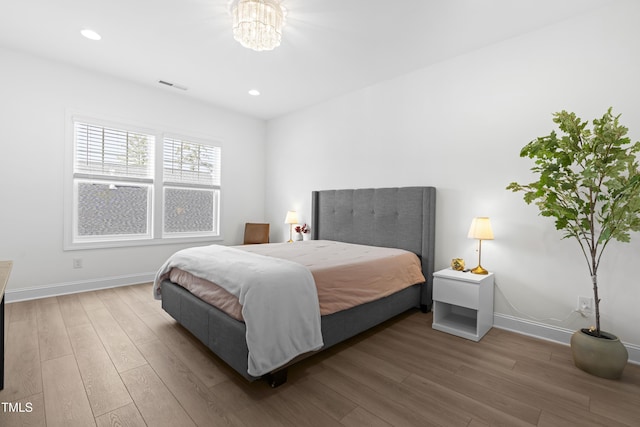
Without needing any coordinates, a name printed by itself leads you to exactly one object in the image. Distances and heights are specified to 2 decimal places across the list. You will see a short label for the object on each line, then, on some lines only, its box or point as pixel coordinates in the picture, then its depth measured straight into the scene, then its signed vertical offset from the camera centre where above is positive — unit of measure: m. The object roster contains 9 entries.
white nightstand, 2.47 -0.79
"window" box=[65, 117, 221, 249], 3.63 +0.25
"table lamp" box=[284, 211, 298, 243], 4.64 -0.17
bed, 1.84 -0.43
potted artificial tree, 1.80 +0.16
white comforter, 1.64 -0.60
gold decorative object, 2.81 -0.52
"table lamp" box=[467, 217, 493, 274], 2.61 -0.17
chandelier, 2.21 +1.46
